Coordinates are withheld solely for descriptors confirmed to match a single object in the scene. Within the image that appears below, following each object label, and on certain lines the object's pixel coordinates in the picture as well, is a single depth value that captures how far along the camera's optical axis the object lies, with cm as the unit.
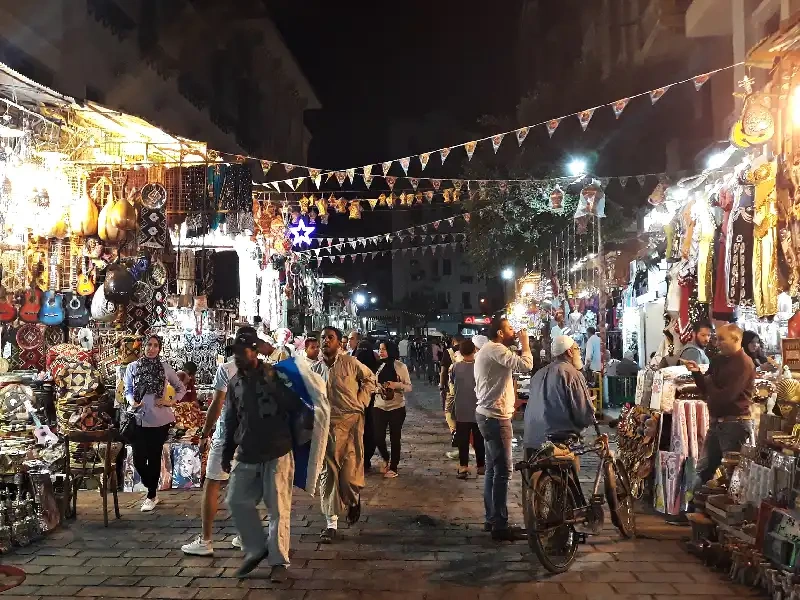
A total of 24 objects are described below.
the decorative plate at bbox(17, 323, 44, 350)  989
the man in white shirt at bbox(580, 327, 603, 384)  1697
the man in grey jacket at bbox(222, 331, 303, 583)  549
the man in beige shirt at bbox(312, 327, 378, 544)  689
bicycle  562
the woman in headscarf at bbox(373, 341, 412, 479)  1011
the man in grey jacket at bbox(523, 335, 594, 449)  612
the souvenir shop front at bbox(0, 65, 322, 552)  816
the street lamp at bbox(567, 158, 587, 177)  1870
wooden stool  730
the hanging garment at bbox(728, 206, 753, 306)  779
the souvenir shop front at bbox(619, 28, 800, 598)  535
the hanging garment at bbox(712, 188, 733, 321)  821
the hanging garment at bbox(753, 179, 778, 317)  696
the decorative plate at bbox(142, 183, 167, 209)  969
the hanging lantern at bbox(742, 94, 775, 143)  666
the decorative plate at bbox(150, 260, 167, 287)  1020
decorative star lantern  1950
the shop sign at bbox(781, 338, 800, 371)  610
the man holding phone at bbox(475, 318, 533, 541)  664
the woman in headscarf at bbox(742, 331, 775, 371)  987
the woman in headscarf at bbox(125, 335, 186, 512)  795
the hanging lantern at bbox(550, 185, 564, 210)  1700
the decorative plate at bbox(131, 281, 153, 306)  983
